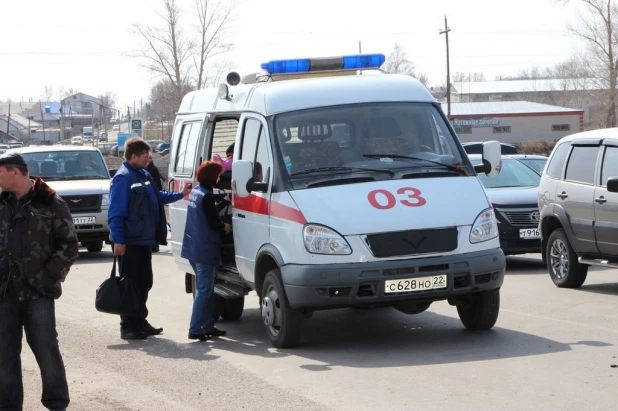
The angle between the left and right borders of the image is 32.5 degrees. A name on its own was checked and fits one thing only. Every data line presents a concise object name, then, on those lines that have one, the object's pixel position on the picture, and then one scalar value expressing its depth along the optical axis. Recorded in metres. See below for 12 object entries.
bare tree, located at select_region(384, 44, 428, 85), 124.62
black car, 15.47
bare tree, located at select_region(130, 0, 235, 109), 74.12
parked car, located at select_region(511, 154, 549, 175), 17.76
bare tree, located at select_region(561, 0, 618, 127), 76.56
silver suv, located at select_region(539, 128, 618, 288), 12.45
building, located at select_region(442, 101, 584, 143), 100.38
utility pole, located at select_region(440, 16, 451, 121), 66.88
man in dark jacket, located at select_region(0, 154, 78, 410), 6.62
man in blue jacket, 10.34
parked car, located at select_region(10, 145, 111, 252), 19.55
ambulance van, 8.77
